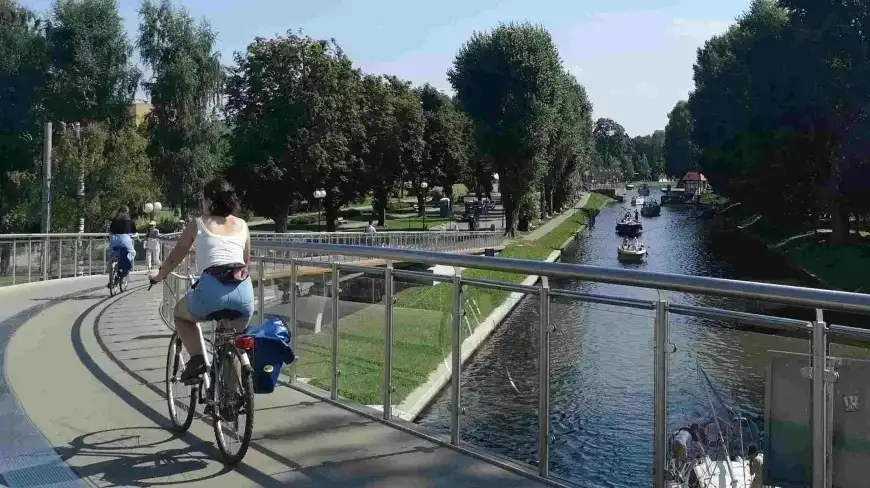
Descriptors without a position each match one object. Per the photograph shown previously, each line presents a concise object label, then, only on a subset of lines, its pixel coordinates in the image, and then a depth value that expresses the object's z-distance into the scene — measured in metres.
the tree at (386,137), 70.25
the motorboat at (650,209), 110.38
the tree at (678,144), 129.73
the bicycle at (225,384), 5.75
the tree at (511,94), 60.94
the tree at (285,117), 55.56
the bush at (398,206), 93.97
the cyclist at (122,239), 19.36
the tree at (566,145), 66.06
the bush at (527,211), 67.27
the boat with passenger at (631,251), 55.62
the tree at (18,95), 48.72
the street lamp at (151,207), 42.03
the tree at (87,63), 48.41
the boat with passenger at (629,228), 71.38
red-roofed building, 160.12
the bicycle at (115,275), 19.27
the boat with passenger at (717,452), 4.55
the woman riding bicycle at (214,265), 5.95
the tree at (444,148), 83.81
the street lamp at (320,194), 54.34
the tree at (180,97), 48.62
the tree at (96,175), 42.22
